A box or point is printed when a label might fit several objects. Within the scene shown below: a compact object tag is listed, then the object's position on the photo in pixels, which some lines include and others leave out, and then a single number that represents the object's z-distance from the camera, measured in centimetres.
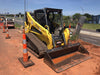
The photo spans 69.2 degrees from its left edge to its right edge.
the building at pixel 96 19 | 3567
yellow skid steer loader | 319
